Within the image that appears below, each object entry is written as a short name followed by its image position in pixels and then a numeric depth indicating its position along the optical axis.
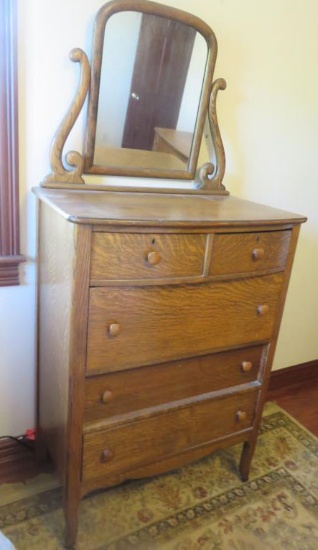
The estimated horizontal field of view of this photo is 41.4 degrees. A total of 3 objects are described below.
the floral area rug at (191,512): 1.42
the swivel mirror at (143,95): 1.33
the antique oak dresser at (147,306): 1.12
